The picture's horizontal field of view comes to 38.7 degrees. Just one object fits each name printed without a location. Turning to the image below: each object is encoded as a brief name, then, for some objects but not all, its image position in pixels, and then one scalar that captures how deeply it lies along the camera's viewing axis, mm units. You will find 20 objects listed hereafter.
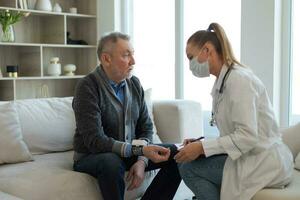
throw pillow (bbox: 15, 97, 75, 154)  2543
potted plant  4059
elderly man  2023
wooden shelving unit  4344
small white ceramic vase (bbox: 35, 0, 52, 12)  4363
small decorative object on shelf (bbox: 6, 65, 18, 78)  4188
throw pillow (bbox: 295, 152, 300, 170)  2159
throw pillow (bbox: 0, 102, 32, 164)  2334
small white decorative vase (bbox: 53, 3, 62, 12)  4504
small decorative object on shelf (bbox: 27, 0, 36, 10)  4414
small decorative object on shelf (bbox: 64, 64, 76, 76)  4645
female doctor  1748
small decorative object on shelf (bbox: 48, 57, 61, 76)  4520
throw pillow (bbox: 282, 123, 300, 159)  2311
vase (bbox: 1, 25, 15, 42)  4143
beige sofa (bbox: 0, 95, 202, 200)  2032
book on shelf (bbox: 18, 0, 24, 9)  4203
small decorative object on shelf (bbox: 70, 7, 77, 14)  4668
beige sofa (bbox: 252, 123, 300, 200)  1700
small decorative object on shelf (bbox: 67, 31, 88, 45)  4708
